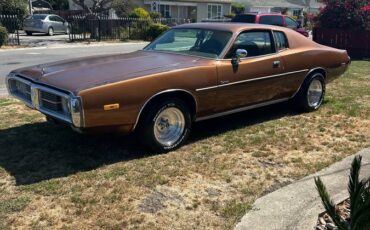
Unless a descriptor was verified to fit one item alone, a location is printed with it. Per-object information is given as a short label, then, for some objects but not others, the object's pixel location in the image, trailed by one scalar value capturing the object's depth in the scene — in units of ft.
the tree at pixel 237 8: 169.96
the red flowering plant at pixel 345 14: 55.57
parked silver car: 93.94
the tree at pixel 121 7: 97.85
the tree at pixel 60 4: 152.25
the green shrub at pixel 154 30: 91.61
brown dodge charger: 14.85
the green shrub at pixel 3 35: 64.80
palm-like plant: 6.45
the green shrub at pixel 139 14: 103.35
